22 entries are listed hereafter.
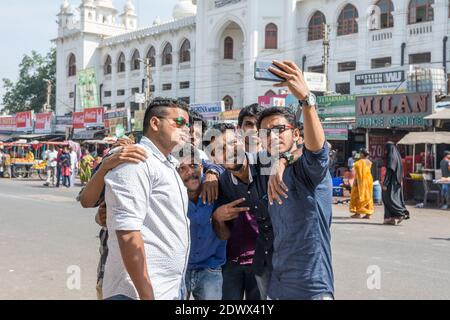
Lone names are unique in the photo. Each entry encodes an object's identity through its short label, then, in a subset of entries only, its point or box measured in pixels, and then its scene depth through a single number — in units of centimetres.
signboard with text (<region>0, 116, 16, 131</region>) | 4603
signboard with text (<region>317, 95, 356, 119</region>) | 2117
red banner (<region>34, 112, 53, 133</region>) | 4171
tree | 5991
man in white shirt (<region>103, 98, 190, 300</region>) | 237
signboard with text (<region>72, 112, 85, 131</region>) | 3791
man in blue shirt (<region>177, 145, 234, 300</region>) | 338
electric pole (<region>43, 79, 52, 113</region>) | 4583
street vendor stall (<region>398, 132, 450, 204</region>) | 1580
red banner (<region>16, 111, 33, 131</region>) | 4366
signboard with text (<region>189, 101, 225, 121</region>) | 2802
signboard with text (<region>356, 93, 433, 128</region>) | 1684
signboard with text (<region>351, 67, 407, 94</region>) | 2156
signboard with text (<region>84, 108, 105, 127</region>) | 3620
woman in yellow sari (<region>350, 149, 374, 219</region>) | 1252
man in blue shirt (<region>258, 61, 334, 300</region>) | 260
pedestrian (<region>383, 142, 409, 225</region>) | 1157
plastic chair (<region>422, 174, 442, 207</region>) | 1579
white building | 2753
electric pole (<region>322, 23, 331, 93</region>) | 2468
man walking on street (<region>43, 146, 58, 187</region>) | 2238
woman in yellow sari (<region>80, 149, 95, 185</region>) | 2089
